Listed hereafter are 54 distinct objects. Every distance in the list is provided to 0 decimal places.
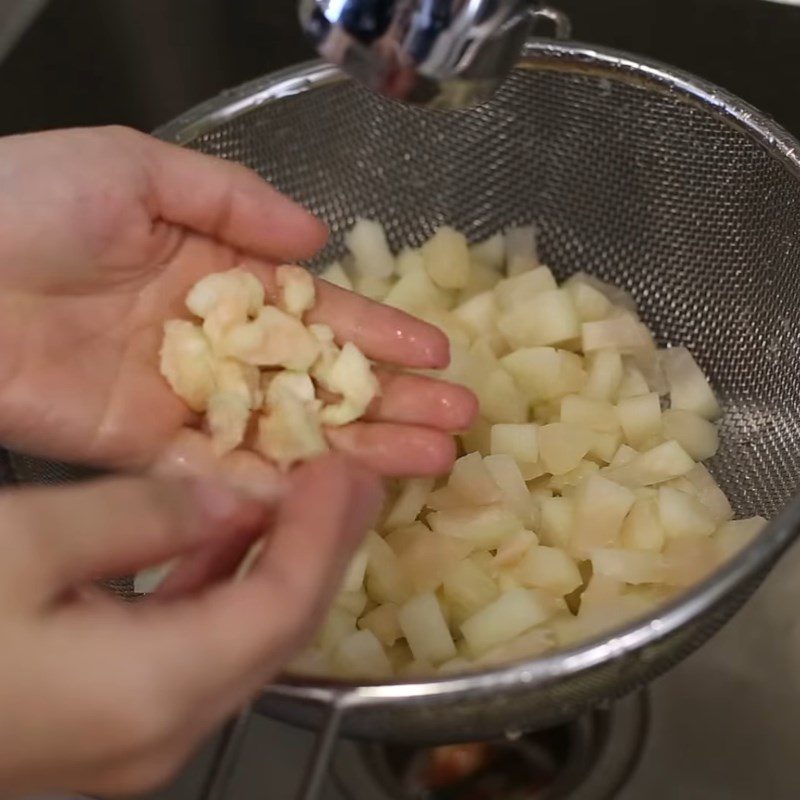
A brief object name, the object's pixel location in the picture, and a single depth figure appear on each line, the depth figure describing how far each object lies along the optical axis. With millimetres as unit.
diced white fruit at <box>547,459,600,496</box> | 718
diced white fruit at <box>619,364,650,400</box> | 744
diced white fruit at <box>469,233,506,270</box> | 785
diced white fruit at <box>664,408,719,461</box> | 731
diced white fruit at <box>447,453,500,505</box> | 694
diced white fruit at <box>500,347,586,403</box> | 735
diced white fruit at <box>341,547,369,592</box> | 672
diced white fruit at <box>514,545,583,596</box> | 677
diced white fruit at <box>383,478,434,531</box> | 698
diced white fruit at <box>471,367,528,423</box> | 733
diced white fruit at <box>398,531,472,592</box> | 685
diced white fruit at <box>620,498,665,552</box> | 689
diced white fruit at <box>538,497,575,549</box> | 699
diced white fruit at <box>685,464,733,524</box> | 708
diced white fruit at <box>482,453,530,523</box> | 698
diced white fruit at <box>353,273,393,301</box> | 781
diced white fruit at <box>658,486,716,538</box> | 688
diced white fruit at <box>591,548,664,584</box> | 670
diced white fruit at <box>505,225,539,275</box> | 780
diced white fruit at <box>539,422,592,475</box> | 711
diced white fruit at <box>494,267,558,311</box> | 757
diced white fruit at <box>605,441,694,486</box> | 710
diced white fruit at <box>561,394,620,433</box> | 724
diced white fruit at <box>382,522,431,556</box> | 693
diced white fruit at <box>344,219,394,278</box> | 781
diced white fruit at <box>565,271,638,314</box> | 768
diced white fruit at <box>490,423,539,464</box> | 715
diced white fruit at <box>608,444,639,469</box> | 721
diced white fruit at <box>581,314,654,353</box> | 742
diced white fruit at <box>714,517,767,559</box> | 677
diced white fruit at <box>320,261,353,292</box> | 776
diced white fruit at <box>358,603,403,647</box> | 677
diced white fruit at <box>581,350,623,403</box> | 739
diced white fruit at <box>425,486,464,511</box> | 698
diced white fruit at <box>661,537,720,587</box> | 668
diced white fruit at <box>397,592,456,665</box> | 667
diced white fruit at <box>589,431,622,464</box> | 722
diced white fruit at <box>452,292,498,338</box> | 758
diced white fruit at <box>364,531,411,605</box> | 682
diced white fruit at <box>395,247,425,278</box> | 777
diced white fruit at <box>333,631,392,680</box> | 657
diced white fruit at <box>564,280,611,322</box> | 751
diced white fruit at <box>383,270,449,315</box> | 767
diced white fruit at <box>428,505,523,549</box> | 687
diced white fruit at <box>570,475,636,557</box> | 689
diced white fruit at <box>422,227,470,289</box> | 768
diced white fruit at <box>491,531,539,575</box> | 681
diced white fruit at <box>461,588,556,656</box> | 660
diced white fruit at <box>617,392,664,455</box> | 728
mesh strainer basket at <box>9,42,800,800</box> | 721
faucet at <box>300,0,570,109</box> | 595
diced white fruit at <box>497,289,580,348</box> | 743
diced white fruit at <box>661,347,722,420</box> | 741
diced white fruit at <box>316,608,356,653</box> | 664
